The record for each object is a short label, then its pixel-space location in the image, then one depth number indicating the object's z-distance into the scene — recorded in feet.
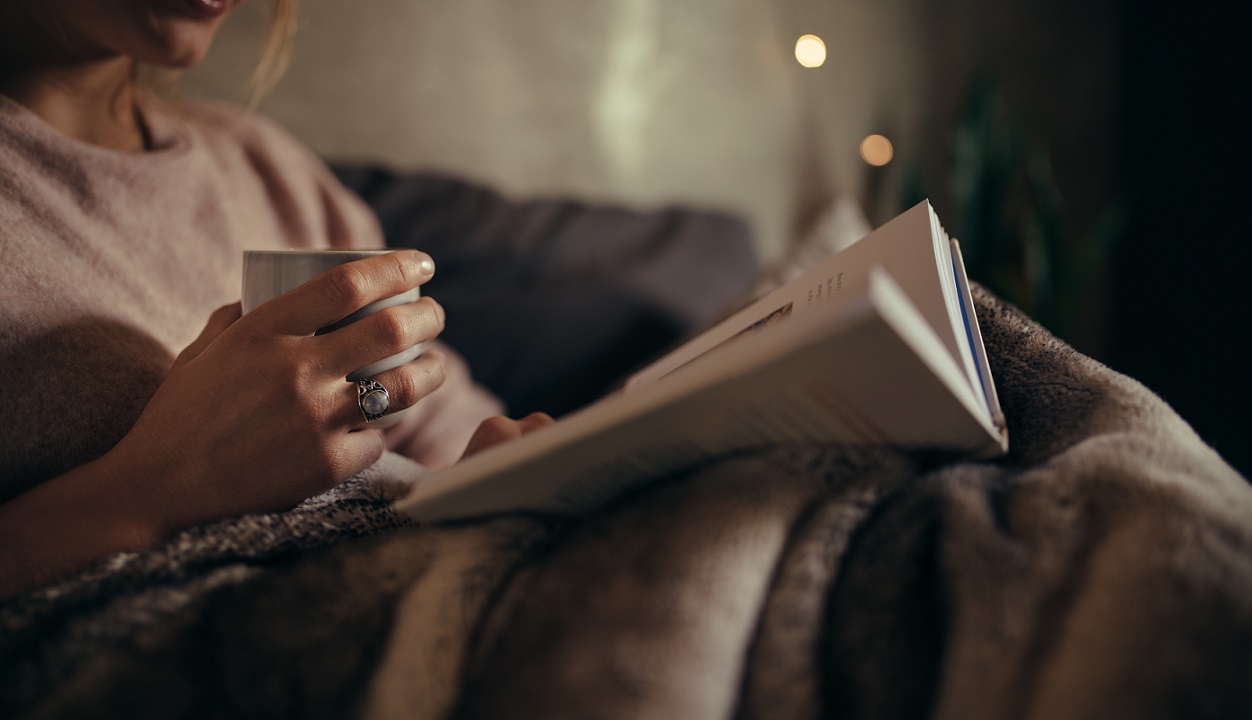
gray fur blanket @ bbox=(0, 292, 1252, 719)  0.88
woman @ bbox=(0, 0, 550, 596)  1.37
